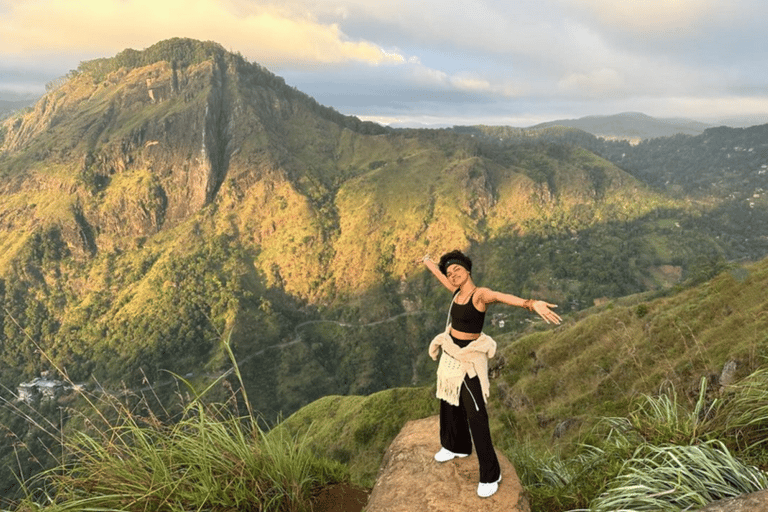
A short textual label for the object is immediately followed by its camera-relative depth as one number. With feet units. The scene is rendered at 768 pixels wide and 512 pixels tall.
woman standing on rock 18.37
